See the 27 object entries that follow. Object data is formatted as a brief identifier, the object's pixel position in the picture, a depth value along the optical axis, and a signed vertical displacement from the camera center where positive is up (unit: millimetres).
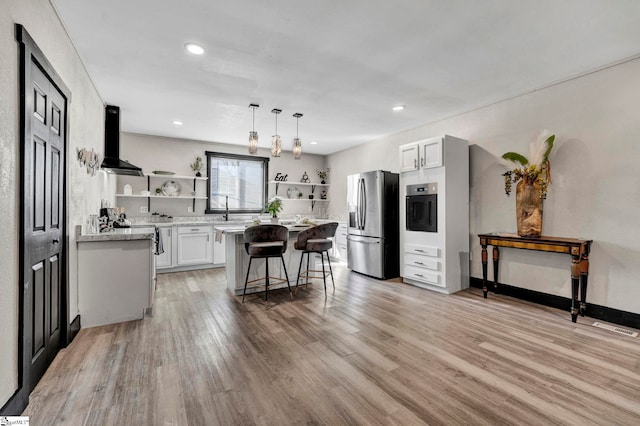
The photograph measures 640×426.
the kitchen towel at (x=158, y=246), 4027 -464
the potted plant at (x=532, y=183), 3373 +362
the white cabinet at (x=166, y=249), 5234 -645
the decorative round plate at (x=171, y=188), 5831 +519
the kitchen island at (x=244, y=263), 3852 -697
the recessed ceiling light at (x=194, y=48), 2617 +1527
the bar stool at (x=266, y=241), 3475 -340
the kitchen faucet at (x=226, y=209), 6238 +104
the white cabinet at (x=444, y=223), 4008 -136
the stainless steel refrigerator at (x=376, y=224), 4867 -184
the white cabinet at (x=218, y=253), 5688 -775
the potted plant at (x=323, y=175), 7727 +1028
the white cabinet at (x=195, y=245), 5398 -593
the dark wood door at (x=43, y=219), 1771 -36
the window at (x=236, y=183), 6391 +714
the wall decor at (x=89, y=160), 2875 +580
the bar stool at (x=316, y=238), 3826 -335
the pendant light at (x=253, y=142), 3719 +920
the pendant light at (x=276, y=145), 3768 +893
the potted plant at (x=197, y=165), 6070 +1022
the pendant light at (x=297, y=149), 3893 +873
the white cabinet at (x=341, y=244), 6375 -674
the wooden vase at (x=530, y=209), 3445 +51
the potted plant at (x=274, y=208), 3977 +76
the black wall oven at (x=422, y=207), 4129 +93
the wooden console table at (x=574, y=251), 2990 -398
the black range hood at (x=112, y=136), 4047 +1110
